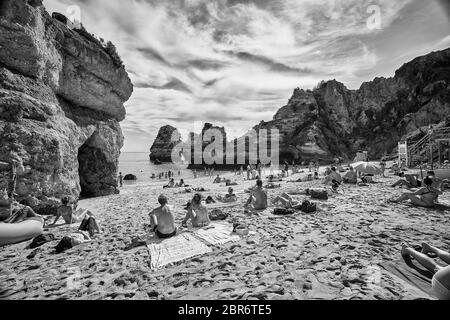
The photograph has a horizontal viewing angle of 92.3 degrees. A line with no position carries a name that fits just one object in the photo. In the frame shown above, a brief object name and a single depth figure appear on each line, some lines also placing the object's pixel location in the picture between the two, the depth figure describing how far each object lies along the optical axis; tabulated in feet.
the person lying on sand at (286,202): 26.96
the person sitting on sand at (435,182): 30.37
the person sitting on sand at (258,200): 27.25
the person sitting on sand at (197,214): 21.13
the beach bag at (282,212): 24.58
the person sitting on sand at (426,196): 24.50
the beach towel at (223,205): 31.60
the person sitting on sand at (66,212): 25.40
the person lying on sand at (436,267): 8.48
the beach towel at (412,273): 9.73
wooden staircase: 75.15
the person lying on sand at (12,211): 21.76
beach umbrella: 47.74
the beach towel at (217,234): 16.98
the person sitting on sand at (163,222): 18.69
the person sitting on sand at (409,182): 39.40
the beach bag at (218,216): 23.55
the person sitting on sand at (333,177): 45.46
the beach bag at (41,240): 18.25
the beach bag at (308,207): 24.89
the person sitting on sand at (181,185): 73.00
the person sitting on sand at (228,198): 35.35
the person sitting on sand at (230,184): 63.89
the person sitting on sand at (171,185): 71.41
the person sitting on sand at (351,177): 48.44
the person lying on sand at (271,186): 52.65
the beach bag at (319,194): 31.95
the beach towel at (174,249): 13.91
